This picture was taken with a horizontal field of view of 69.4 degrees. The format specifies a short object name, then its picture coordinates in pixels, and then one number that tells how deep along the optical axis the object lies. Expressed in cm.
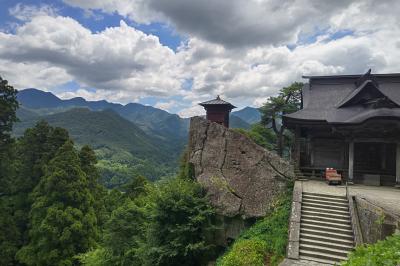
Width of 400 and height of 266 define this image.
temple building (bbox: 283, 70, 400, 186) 1897
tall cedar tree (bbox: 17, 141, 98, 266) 2092
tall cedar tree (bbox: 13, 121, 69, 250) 2378
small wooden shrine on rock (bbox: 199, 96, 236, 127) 2878
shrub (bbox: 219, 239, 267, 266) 1141
